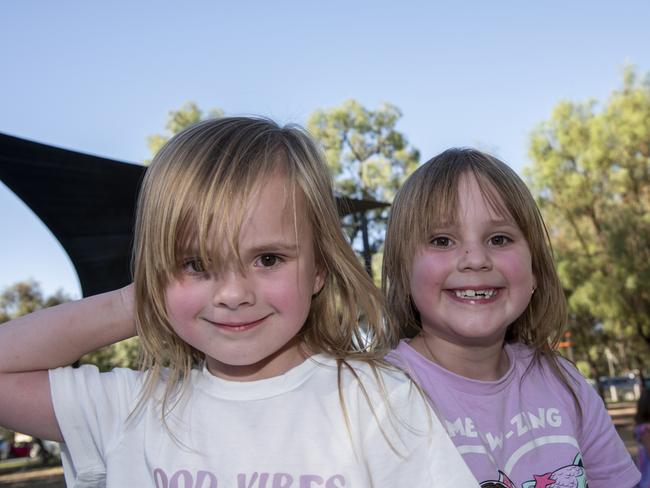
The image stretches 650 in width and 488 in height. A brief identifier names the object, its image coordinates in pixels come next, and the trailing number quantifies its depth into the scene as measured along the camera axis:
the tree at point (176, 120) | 17.47
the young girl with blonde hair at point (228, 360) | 1.16
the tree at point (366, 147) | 17.20
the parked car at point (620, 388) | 35.28
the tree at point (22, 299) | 23.80
